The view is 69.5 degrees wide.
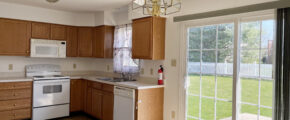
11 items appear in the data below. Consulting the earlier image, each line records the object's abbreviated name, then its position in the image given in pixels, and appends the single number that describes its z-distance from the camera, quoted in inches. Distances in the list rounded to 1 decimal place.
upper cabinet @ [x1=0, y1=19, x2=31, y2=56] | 154.7
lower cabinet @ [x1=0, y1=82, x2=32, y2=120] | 145.6
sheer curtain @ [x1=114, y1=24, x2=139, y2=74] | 159.5
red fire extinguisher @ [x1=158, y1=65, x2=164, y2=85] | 133.3
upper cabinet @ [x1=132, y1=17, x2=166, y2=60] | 129.4
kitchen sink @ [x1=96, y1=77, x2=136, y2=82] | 160.2
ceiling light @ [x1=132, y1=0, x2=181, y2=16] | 66.1
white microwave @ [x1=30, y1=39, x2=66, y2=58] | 165.9
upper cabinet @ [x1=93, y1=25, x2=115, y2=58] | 177.9
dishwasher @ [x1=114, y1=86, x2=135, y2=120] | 124.9
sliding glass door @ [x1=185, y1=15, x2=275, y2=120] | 92.6
